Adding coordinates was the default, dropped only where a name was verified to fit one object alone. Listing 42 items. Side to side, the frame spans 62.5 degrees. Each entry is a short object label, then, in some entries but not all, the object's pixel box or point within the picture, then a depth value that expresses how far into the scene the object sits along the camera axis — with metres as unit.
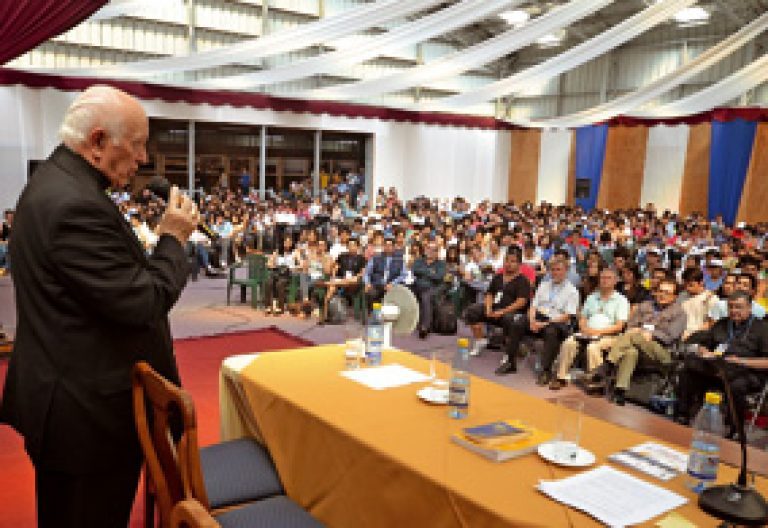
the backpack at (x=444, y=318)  6.77
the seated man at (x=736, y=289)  4.69
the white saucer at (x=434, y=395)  2.32
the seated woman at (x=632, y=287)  5.79
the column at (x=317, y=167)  15.26
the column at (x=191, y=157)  13.47
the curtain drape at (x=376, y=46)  7.36
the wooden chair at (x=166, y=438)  1.42
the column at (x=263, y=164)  14.34
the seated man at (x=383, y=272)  6.94
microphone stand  1.43
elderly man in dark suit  1.43
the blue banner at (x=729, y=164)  13.23
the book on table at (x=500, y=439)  1.87
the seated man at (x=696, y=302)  4.99
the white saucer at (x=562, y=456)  1.84
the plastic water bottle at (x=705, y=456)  1.76
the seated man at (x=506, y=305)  5.56
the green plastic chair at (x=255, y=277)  7.69
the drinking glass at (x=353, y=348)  2.77
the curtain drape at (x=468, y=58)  7.68
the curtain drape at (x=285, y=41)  7.34
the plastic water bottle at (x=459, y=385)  2.20
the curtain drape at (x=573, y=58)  7.93
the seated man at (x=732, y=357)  4.04
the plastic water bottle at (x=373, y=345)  2.85
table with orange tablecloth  1.64
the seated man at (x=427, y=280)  6.72
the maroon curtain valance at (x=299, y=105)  11.12
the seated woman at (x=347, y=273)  7.24
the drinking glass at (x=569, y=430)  1.91
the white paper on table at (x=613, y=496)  1.57
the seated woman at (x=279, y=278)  7.49
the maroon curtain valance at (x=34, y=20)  4.38
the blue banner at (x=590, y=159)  16.02
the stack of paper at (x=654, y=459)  1.84
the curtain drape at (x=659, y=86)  9.12
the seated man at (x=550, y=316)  5.23
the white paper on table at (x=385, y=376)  2.55
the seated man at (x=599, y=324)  4.90
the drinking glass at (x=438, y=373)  2.51
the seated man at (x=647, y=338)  4.63
